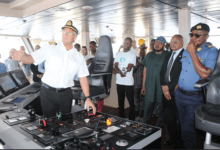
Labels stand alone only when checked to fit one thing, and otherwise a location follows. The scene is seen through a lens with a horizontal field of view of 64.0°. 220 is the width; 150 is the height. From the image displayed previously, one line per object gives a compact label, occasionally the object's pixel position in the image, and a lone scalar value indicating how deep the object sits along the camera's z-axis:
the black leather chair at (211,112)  1.40
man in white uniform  1.79
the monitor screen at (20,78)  2.72
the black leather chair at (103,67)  2.53
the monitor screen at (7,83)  2.38
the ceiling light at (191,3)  4.40
